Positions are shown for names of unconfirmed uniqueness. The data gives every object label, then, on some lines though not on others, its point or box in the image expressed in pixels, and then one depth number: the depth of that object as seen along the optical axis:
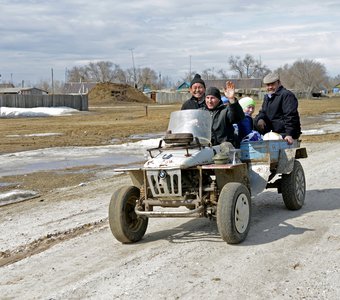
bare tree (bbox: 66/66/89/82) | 164.88
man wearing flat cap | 9.52
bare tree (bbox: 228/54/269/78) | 156.35
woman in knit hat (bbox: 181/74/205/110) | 8.57
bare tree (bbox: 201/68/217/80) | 155.62
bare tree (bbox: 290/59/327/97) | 168.75
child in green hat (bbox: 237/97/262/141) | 8.84
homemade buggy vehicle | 6.93
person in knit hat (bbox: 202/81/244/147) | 7.96
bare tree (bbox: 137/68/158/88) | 157.38
